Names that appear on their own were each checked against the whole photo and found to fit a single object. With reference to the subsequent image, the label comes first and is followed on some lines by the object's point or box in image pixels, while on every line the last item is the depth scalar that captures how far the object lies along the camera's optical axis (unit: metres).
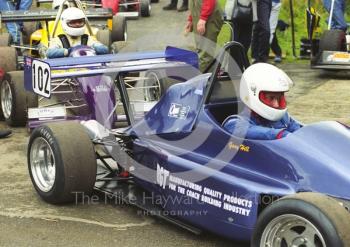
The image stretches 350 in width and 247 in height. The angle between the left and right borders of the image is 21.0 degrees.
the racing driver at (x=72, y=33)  11.75
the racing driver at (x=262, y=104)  6.12
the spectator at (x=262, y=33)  13.35
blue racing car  5.30
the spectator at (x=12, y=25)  16.66
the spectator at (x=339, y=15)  15.99
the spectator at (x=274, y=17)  15.44
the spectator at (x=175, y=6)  22.81
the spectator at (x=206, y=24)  12.32
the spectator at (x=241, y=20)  13.19
